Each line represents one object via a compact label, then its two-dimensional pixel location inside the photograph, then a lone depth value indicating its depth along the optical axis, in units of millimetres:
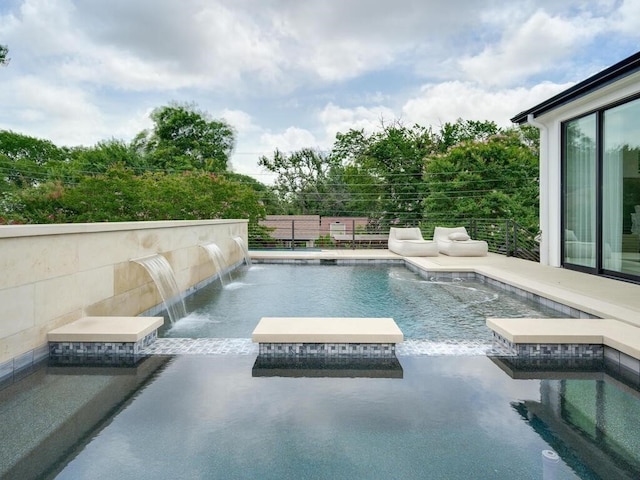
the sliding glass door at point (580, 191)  7375
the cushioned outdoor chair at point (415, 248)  11109
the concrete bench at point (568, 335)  3494
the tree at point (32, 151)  26703
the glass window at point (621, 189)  6391
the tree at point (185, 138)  27859
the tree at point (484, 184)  16094
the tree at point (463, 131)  21344
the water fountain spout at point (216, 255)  7975
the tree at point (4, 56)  12092
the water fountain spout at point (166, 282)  5354
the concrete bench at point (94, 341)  3564
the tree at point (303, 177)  23516
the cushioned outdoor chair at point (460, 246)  10938
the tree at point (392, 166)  19516
